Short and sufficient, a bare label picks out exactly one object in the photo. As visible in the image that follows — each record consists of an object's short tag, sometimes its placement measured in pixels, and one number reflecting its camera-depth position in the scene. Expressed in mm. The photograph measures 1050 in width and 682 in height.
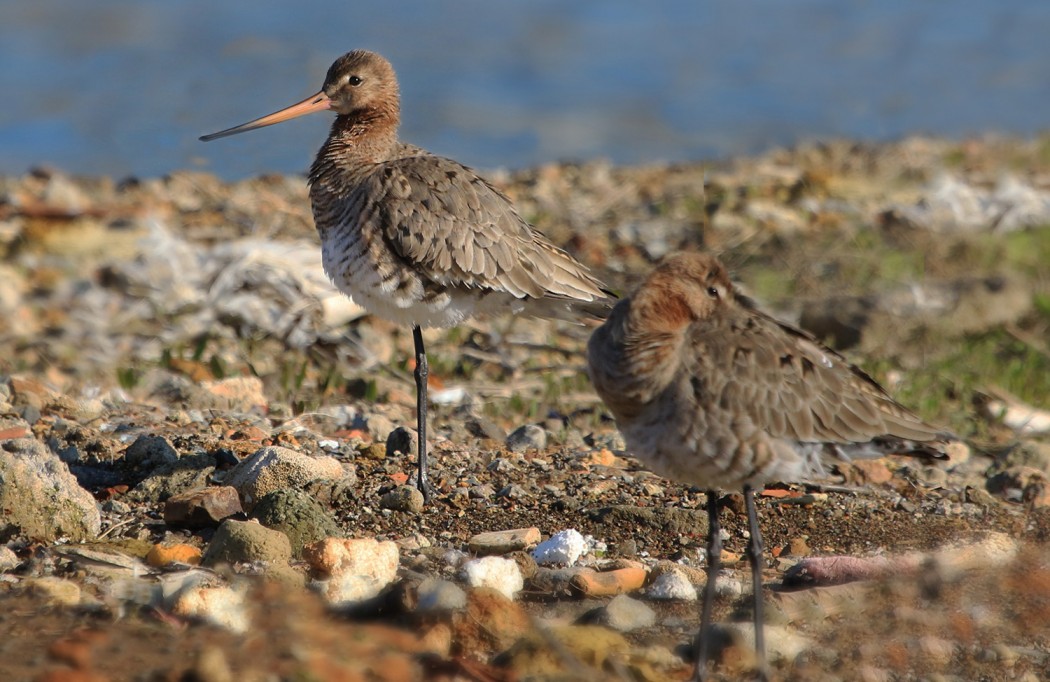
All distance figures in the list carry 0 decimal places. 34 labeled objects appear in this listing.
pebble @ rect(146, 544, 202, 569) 10422
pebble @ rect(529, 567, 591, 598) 10320
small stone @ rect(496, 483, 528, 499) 12187
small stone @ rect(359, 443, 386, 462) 13172
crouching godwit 9367
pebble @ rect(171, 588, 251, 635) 9055
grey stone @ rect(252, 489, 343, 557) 10820
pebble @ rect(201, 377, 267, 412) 14977
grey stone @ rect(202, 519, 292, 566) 10133
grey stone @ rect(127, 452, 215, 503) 11797
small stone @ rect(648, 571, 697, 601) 10352
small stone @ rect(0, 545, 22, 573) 10016
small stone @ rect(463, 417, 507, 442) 14266
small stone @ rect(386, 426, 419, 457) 13211
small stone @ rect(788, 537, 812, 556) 11406
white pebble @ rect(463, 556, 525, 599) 10117
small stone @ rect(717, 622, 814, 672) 9242
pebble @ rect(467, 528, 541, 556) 10984
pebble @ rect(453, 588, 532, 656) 9016
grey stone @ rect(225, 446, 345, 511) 11516
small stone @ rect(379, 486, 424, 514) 11750
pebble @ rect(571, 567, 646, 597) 10250
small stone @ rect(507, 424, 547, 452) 13719
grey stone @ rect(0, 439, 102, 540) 10648
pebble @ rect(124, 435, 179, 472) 12492
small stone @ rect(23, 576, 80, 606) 9250
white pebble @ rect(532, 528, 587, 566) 10805
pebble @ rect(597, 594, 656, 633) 9578
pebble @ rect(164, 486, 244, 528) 11172
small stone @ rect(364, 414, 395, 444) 14172
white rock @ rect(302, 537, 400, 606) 9727
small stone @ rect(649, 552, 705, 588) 10641
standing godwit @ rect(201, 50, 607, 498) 13531
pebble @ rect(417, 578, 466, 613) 9211
